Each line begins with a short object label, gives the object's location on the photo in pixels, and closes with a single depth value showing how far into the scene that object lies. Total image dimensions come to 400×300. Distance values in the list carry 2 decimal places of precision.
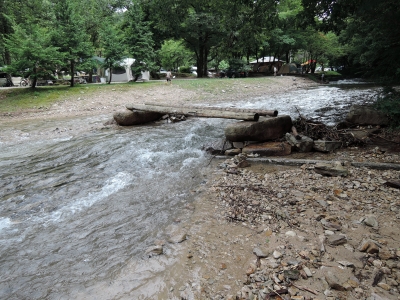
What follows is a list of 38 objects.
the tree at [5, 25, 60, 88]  17.83
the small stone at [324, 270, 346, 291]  2.59
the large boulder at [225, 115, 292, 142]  7.58
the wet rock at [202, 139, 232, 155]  7.63
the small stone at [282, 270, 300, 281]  2.76
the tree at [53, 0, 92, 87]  20.42
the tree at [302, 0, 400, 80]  8.48
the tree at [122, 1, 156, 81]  24.67
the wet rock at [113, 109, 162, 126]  11.86
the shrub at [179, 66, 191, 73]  50.81
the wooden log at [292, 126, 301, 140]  7.31
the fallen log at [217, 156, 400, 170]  5.44
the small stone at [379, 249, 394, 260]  2.91
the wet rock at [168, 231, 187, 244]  3.65
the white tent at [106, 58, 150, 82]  31.22
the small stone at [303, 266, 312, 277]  2.80
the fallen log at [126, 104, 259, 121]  8.06
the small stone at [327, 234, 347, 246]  3.26
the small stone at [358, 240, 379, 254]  3.02
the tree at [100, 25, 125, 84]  23.06
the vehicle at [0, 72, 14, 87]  26.78
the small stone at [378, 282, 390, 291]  2.53
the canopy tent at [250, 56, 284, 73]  46.12
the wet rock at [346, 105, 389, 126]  8.39
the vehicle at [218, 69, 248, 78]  37.12
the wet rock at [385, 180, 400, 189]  4.50
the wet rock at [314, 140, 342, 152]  6.91
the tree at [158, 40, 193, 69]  35.93
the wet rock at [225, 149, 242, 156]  7.37
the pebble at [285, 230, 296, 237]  3.54
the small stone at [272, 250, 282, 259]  3.13
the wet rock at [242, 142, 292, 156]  7.02
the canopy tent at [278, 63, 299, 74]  44.94
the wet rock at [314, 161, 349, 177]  5.24
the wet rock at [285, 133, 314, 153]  7.05
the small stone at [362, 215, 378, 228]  3.57
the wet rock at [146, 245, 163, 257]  3.41
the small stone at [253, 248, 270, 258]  3.19
